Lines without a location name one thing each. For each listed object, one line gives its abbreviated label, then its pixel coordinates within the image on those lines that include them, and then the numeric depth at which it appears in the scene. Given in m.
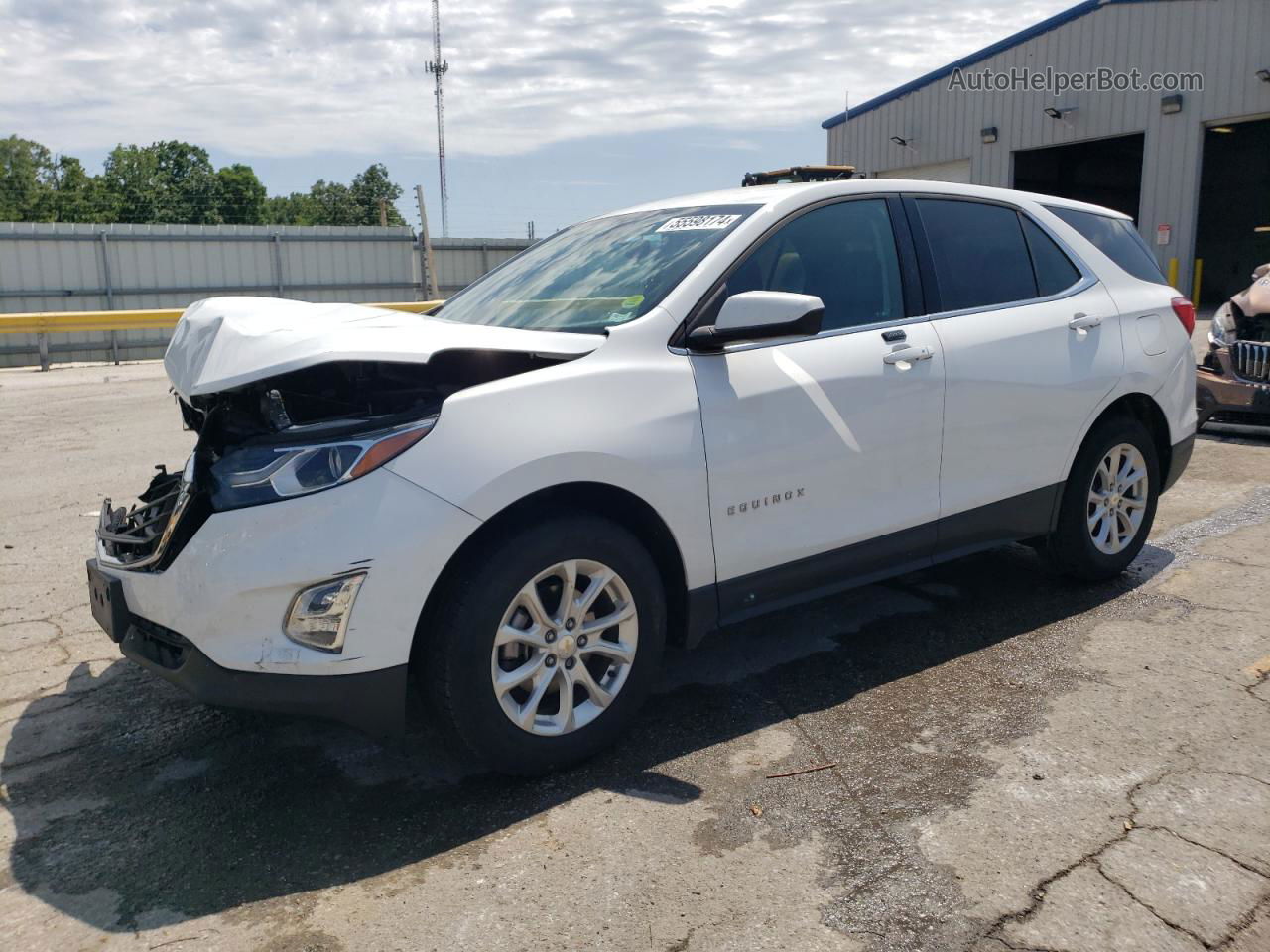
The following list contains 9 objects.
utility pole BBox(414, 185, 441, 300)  23.73
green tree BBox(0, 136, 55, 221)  75.88
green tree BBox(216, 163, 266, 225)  81.94
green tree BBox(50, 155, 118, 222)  52.12
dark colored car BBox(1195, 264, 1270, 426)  8.09
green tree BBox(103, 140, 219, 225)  60.59
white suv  2.81
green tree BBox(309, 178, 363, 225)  89.64
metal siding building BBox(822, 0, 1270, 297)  19.31
